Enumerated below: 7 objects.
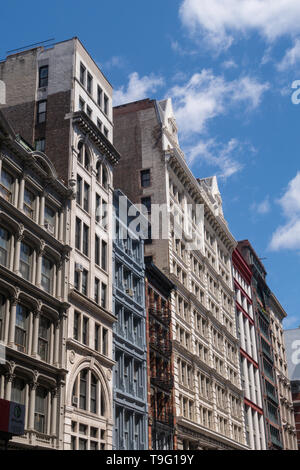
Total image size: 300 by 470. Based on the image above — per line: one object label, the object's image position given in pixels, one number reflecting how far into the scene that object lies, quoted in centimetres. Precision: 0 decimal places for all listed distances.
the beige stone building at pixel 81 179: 4297
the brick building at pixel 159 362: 5319
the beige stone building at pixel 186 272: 6350
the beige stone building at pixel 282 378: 10612
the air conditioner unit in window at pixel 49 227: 4234
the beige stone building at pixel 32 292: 3619
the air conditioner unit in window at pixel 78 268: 4475
